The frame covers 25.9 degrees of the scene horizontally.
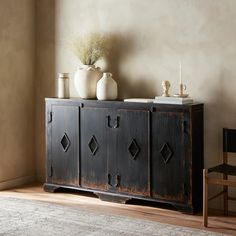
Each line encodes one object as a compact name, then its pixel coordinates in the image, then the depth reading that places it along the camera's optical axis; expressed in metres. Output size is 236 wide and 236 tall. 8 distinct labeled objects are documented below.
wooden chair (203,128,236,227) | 4.09
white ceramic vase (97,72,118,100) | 4.91
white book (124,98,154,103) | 4.70
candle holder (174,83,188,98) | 4.58
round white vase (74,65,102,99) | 5.06
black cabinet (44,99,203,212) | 4.49
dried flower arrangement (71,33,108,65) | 5.16
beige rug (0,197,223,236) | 3.98
